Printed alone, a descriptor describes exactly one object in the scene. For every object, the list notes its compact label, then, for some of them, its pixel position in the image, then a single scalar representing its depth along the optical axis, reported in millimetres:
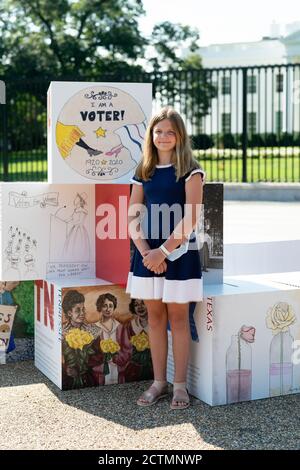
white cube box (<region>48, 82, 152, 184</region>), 4531
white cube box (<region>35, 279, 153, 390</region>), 4449
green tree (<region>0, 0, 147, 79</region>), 33844
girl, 4012
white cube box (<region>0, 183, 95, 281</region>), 4730
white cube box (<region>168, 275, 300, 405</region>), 4129
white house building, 54234
